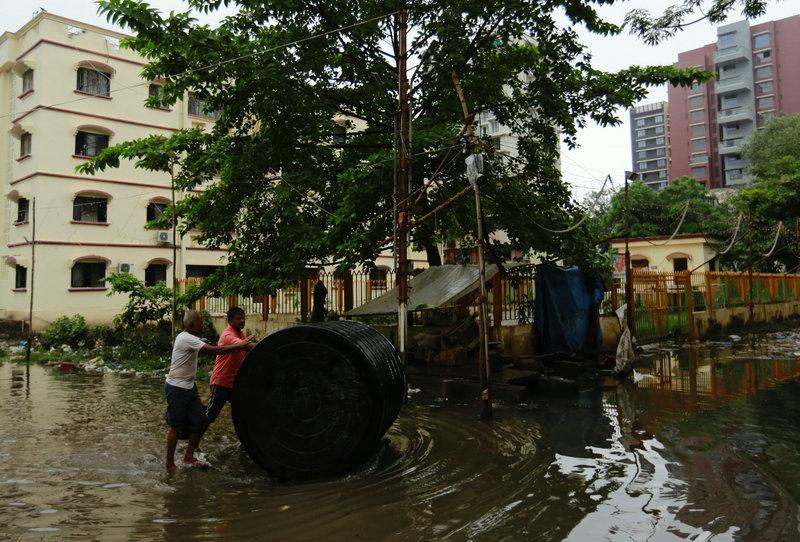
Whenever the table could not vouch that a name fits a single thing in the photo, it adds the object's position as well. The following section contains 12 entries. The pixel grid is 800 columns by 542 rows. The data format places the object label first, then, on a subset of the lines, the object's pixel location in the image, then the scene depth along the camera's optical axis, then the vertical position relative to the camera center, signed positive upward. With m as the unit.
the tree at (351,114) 9.80 +3.69
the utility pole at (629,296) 12.61 +0.00
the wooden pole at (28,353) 15.07 -1.36
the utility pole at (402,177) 8.42 +1.97
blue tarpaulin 11.96 -0.29
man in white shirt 5.52 -0.87
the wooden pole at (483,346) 7.12 -0.62
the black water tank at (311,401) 5.05 -0.94
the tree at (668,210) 35.83 +5.77
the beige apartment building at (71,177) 20.80 +4.96
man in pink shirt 5.94 -0.82
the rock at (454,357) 10.49 -1.11
